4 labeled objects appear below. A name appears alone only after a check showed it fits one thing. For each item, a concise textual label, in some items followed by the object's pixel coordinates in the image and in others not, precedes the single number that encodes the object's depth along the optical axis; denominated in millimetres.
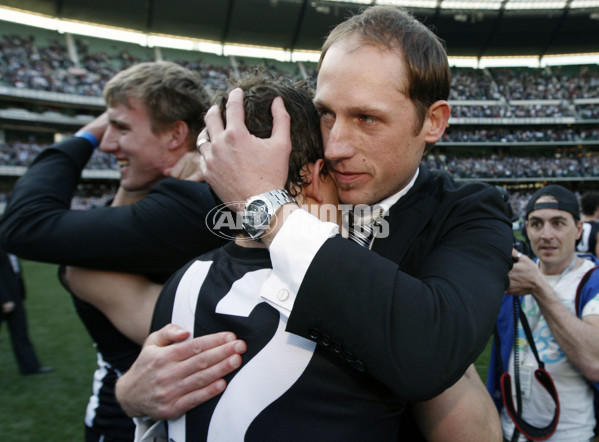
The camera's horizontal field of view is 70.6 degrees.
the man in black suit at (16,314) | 5621
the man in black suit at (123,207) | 1444
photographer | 2211
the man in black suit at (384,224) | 821
